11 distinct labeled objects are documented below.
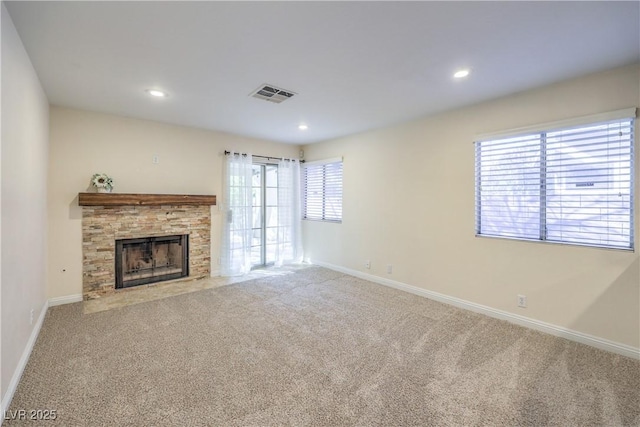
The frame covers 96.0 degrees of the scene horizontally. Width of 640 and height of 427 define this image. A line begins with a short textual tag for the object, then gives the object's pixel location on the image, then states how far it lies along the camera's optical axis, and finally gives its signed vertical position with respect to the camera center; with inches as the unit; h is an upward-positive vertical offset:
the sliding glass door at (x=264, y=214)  218.9 -2.0
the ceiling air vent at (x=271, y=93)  118.9 +51.1
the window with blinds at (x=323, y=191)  211.3 +16.3
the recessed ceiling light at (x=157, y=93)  121.7 +50.9
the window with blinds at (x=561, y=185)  99.8 +11.2
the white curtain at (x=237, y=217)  197.3 -4.0
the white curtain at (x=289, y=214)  226.1 -1.9
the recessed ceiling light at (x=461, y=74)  102.1 +50.3
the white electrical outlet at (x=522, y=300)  120.3 -36.7
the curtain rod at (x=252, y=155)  196.5 +41.0
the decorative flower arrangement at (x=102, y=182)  147.9 +14.6
